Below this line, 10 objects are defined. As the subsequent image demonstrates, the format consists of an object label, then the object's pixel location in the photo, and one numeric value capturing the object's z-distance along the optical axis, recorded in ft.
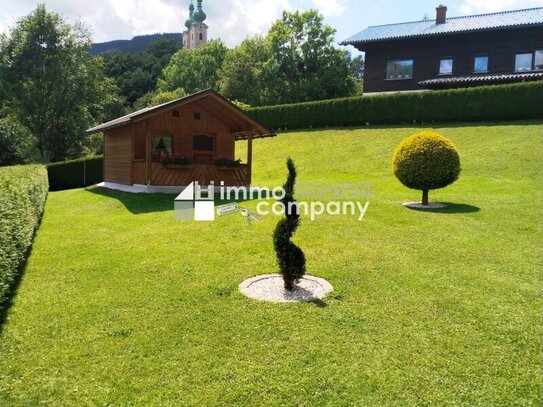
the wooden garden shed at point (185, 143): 55.93
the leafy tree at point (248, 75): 172.96
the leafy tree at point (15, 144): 111.04
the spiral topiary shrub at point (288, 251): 19.75
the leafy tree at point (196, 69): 223.10
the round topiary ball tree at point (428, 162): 39.91
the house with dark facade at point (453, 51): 98.02
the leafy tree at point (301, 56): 165.07
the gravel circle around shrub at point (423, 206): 40.58
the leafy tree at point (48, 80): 111.65
